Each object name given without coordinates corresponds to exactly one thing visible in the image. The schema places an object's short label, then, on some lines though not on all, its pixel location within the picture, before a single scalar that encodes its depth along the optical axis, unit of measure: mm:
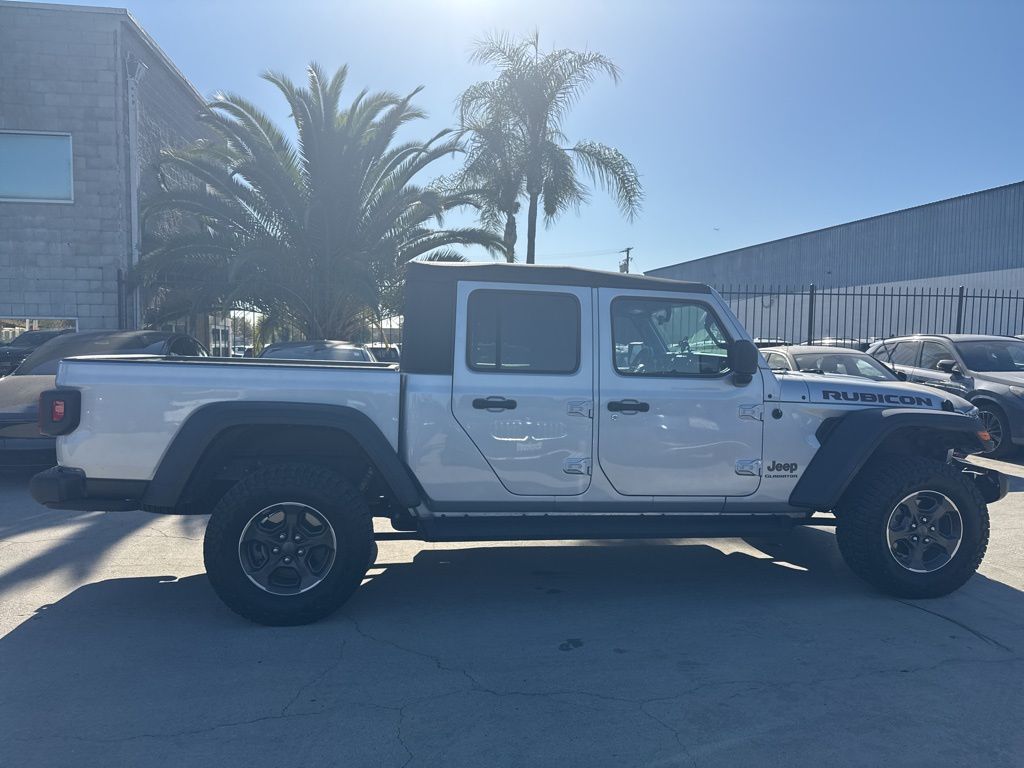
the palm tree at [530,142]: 16219
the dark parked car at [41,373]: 7184
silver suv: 9711
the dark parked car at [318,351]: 9391
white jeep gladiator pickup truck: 4148
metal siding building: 28312
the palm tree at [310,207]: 14125
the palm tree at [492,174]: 16438
